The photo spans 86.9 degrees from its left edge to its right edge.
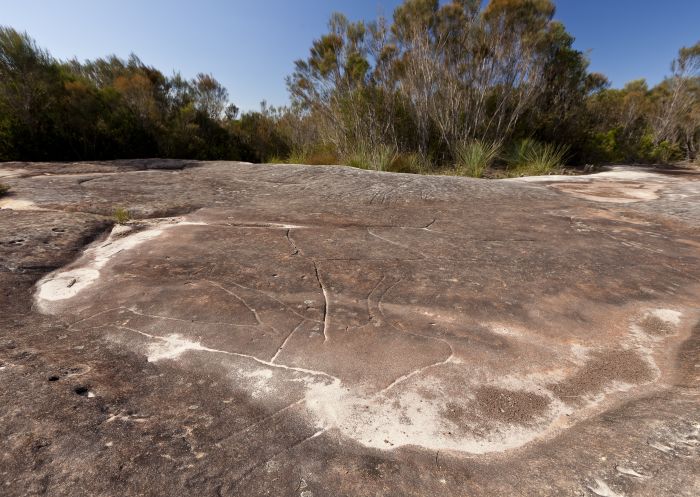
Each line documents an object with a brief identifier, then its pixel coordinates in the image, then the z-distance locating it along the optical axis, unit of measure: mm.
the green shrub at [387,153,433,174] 8052
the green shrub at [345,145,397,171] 7781
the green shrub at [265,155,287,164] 9645
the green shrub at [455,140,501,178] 7996
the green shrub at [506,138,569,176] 7953
